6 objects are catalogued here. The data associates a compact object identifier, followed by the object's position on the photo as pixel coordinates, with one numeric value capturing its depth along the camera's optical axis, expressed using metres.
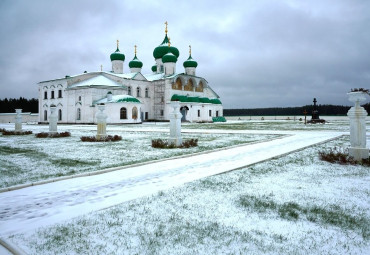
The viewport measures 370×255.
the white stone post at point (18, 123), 20.82
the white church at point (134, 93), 42.38
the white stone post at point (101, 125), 14.80
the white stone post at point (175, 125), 12.18
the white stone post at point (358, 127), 8.19
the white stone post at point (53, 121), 17.92
